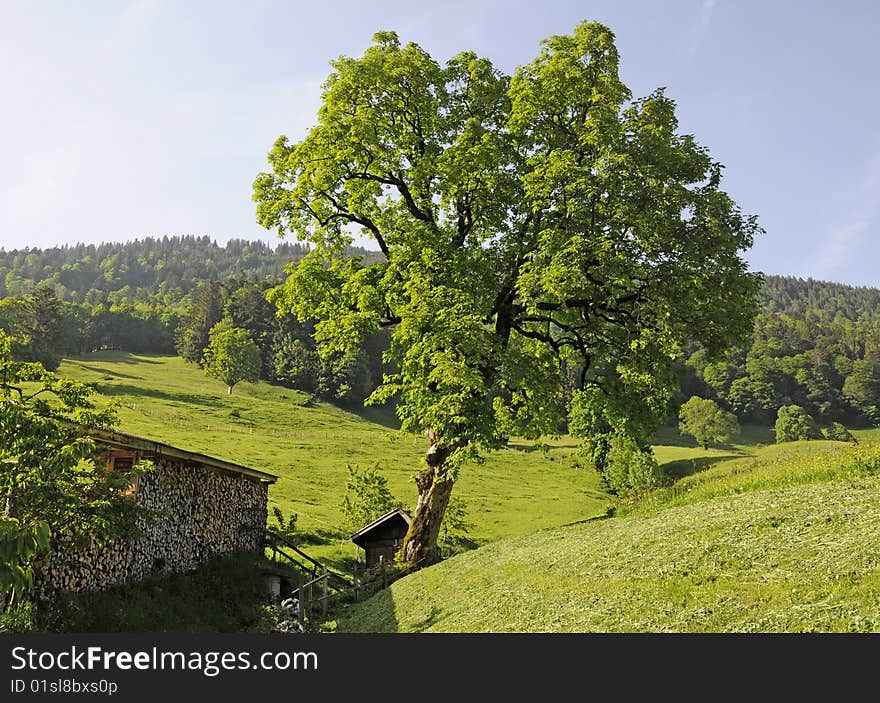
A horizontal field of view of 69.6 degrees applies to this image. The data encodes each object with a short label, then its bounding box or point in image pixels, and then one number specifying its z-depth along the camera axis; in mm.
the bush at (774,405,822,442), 122312
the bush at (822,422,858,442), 122694
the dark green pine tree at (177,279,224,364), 130750
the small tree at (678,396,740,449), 112638
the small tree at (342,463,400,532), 40562
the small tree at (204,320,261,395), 105188
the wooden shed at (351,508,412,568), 33719
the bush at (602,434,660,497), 59812
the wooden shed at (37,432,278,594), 17345
